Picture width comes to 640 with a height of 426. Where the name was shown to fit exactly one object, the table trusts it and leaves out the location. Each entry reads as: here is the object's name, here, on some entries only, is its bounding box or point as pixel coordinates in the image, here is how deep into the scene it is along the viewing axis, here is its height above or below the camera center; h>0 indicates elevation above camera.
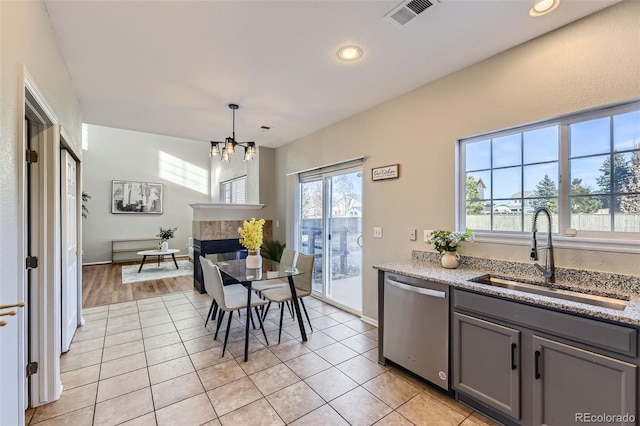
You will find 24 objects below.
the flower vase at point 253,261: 3.18 -0.56
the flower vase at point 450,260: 2.39 -0.41
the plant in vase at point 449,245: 2.39 -0.28
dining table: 2.72 -0.64
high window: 6.62 +0.55
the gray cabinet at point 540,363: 1.35 -0.85
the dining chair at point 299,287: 3.03 -0.88
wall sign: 3.07 +0.45
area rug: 5.80 -1.35
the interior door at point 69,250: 2.60 -0.39
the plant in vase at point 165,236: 6.81 -0.63
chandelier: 3.16 +0.72
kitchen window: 1.80 +0.27
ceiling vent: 1.73 +1.28
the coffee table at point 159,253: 6.53 -0.96
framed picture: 7.75 +0.42
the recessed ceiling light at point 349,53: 2.19 +1.27
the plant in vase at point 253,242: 3.18 -0.34
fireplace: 4.83 -0.66
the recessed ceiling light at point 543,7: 1.73 +1.28
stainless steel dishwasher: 2.05 -0.90
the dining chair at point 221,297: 2.69 -0.88
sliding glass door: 3.81 -0.32
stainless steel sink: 1.63 -0.53
